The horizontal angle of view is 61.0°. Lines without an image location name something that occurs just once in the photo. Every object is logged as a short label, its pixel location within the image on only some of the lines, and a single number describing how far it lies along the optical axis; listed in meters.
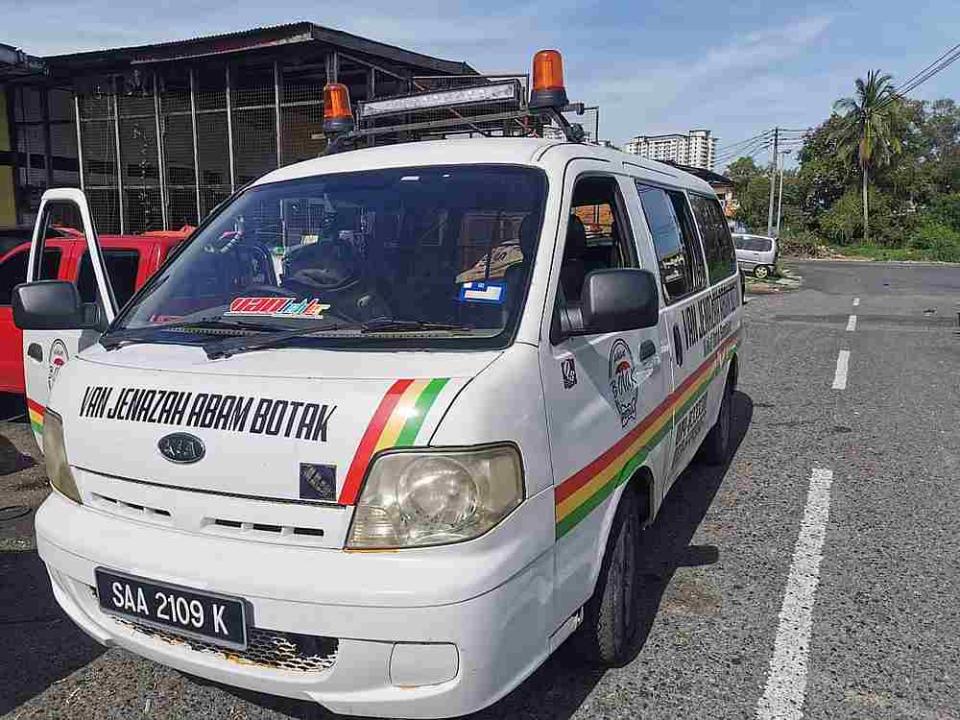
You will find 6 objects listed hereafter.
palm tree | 54.56
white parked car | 27.31
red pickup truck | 5.87
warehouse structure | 13.36
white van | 2.13
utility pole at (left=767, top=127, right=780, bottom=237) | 49.57
